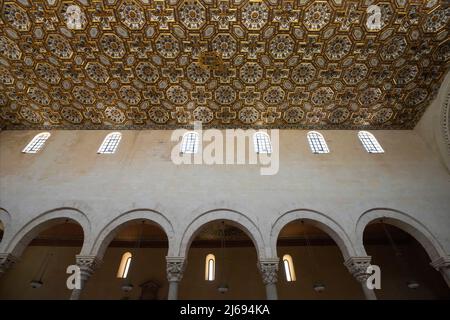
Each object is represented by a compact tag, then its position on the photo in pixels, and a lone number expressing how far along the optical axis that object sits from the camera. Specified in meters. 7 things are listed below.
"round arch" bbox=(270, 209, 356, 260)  7.46
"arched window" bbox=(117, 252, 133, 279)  11.23
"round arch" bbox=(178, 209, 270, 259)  7.37
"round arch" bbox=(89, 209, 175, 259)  7.41
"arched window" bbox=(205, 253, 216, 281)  11.14
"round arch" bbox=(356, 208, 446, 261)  7.52
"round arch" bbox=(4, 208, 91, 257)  7.45
